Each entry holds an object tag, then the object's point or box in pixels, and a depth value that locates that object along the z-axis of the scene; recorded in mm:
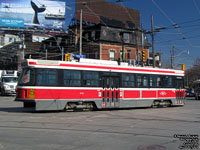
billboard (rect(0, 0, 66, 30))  50062
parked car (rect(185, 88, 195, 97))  45112
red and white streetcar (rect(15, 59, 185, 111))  14039
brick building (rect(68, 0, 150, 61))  44062
